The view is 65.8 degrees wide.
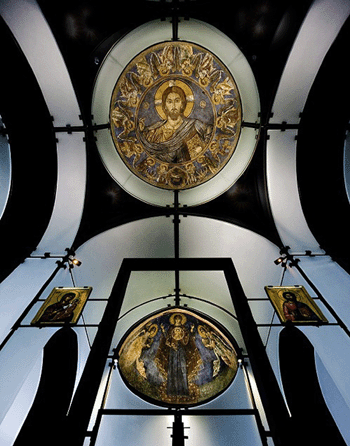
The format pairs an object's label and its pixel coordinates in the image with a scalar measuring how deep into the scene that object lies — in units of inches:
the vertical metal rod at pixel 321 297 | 194.5
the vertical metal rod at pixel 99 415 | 174.9
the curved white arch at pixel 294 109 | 226.5
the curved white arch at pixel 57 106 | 231.8
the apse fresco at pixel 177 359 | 323.6
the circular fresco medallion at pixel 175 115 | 302.5
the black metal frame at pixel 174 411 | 105.3
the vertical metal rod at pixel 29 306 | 191.6
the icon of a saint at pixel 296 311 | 187.2
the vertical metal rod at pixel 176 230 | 342.3
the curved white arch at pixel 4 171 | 263.7
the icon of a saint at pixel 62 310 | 189.2
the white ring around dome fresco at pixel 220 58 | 278.4
